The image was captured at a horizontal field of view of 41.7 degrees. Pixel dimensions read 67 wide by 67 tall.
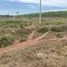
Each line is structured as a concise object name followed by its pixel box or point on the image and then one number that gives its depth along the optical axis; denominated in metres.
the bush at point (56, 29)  6.11
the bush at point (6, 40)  4.90
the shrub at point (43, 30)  6.06
